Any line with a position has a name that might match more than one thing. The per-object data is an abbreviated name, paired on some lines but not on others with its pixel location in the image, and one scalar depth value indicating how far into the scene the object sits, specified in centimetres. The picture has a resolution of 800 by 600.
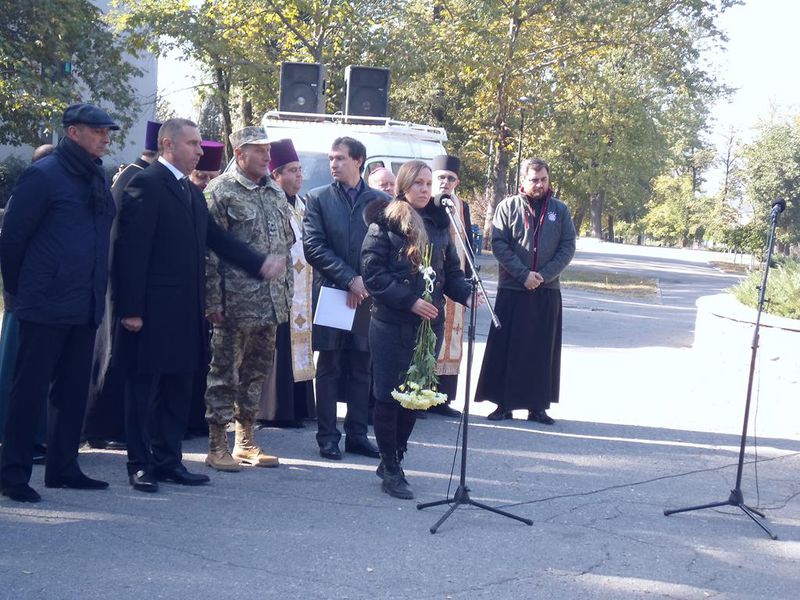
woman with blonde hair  634
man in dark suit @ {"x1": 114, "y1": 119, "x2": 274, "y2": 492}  623
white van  1331
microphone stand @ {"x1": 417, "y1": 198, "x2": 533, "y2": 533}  597
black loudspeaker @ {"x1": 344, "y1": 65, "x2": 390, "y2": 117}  1552
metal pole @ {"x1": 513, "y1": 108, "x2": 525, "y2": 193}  3294
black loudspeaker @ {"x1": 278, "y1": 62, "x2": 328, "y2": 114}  1628
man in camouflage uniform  675
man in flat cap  586
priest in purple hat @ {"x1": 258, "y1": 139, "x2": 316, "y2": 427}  794
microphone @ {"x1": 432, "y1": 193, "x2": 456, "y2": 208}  618
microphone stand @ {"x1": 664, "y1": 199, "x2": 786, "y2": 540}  634
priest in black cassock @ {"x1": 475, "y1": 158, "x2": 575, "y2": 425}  906
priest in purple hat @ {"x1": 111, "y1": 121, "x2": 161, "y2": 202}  679
